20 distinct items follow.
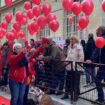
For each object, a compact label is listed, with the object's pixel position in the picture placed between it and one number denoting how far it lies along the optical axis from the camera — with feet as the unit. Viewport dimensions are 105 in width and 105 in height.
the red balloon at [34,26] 23.18
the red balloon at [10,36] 24.99
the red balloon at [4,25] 30.53
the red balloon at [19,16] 26.29
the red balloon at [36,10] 23.93
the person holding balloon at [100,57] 13.30
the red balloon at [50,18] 21.96
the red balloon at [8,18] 29.76
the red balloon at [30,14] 24.83
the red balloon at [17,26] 27.45
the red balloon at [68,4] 20.76
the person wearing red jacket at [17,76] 12.94
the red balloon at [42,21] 21.75
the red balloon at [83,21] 18.93
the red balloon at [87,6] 18.45
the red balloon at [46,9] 22.56
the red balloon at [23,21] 26.24
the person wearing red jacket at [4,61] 18.46
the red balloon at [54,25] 21.39
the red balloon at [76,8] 19.42
